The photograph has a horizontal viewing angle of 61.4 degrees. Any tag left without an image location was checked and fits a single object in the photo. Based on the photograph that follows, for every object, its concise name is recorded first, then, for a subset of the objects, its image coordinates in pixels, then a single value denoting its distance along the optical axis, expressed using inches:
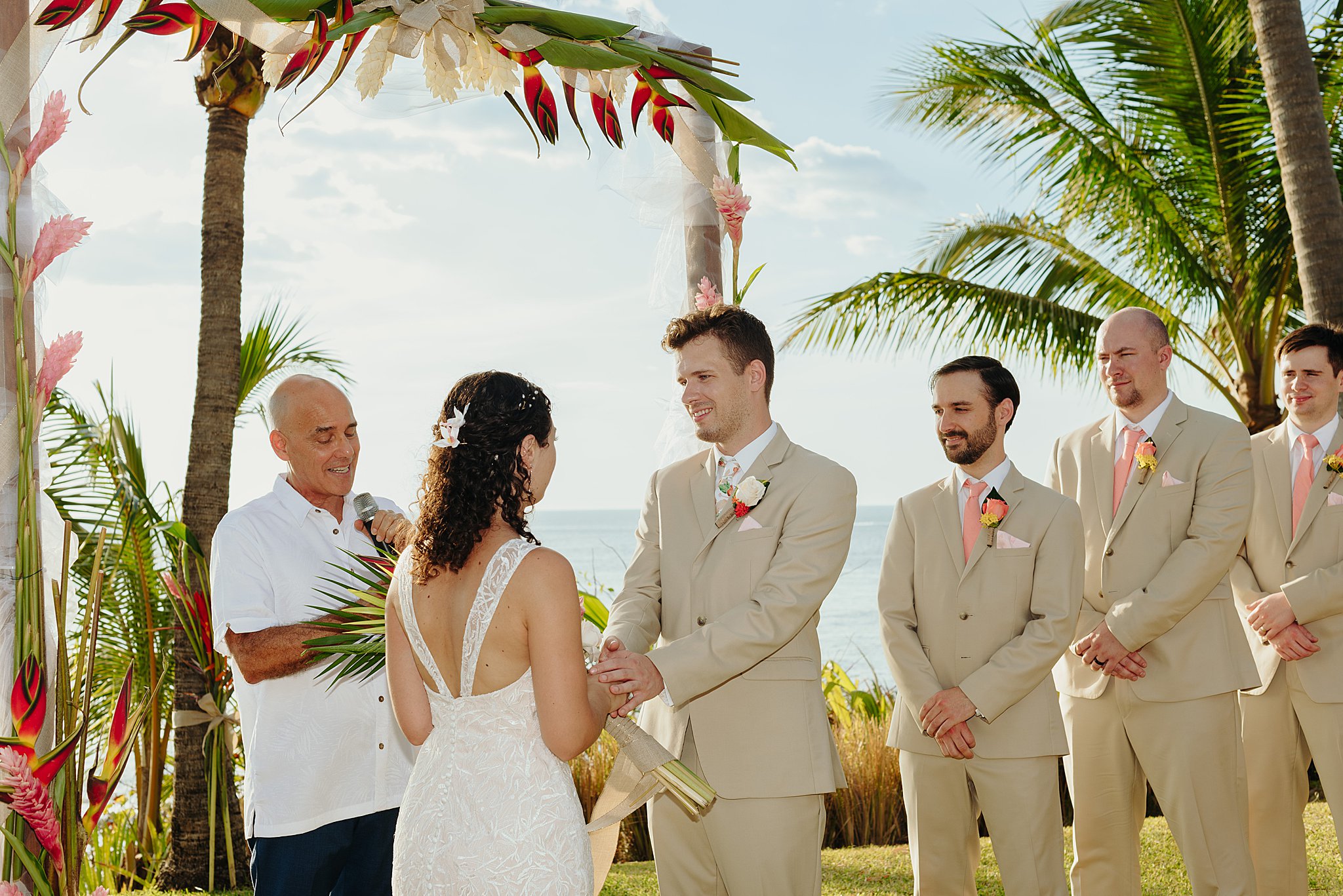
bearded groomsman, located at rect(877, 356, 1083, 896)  157.3
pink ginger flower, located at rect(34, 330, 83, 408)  115.3
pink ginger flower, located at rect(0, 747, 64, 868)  106.1
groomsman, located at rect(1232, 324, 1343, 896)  182.1
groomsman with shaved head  170.1
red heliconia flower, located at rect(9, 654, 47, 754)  110.2
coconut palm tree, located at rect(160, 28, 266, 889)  267.3
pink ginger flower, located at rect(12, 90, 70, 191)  113.7
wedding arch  111.9
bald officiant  142.7
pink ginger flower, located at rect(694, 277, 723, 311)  160.2
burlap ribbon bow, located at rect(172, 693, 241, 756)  238.8
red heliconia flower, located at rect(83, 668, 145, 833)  118.9
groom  134.4
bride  107.9
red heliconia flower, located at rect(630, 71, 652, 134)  161.5
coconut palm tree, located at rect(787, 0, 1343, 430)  415.2
